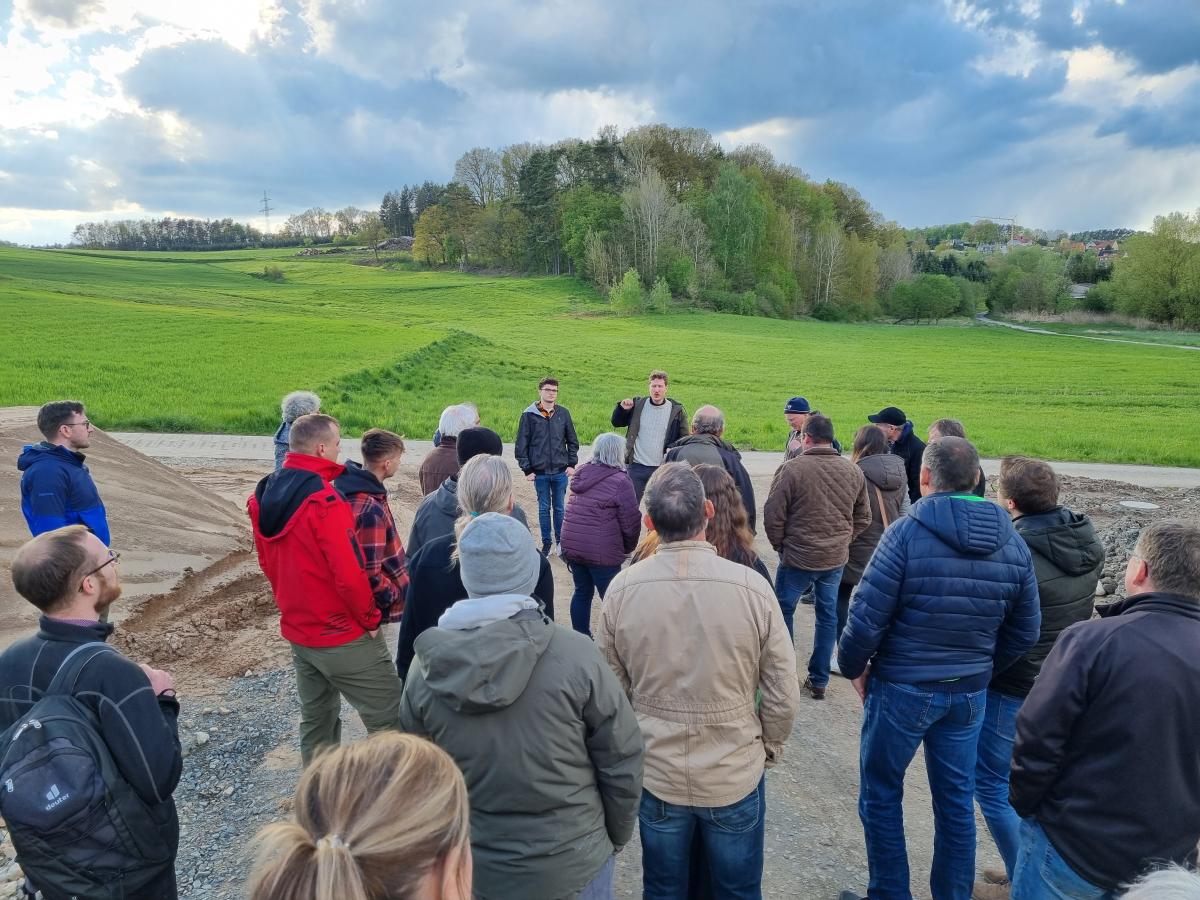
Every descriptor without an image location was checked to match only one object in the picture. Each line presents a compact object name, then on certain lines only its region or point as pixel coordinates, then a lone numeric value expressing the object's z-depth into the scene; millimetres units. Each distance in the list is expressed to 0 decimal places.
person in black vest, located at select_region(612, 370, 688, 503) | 8266
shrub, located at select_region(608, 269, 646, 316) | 59312
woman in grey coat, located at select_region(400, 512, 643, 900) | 2199
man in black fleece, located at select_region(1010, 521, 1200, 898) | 2443
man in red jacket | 3709
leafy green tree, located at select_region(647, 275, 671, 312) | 60438
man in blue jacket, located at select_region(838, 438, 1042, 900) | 3281
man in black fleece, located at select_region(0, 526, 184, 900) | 2449
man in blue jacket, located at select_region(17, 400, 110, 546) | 5129
